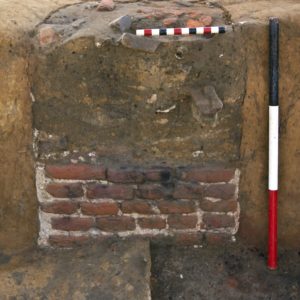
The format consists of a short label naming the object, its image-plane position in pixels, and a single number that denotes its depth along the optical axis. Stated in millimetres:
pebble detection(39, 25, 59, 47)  2070
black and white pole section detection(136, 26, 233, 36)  2023
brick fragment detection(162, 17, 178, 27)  2133
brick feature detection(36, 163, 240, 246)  2160
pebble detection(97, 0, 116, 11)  2355
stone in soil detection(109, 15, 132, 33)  2062
